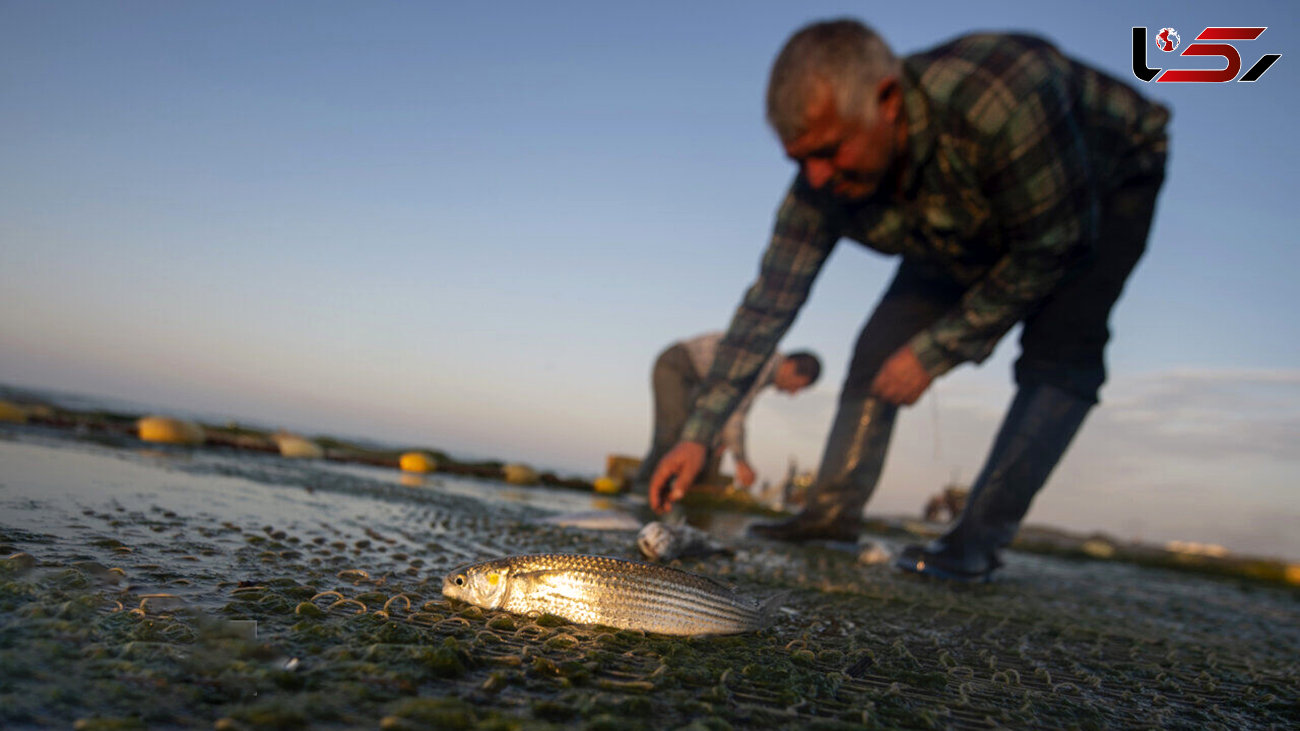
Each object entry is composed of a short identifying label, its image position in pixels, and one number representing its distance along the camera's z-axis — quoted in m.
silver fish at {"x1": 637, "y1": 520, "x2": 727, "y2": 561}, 3.43
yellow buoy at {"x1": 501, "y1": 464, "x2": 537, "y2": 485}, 10.16
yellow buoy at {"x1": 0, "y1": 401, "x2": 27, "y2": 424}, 6.56
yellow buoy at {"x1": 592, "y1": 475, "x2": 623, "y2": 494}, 10.36
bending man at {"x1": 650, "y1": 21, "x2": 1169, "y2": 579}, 3.30
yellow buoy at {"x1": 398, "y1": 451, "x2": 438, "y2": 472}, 9.57
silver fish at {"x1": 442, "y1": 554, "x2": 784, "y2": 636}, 1.99
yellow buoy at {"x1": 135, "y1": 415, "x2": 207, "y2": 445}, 7.15
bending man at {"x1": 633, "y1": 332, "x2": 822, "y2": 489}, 10.53
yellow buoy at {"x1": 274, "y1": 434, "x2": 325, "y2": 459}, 8.62
